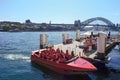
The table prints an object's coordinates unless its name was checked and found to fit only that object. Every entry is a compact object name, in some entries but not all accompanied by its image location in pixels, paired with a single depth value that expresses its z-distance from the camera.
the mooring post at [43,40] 17.39
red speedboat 10.10
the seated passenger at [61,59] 10.93
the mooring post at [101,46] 11.51
